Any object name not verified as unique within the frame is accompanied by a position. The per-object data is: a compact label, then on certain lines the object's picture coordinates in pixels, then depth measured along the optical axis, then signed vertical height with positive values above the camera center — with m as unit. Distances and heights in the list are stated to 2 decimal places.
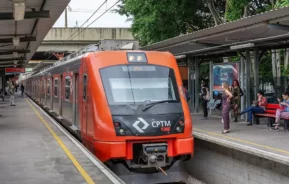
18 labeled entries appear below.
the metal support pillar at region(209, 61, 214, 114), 16.31 +0.12
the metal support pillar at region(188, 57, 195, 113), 18.36 +0.04
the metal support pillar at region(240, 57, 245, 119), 14.60 +0.11
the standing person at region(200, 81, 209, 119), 15.73 -0.62
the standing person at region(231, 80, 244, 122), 14.01 -0.45
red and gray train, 8.28 -0.56
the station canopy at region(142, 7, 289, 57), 9.41 +1.29
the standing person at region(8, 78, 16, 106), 26.03 -0.52
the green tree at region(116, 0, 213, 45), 21.06 +3.45
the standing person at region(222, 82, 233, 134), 11.45 -0.78
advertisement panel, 14.94 +0.30
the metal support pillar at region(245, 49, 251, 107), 14.09 +0.22
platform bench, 12.46 -0.98
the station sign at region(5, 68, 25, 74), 41.39 +1.26
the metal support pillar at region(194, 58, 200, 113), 17.94 -0.18
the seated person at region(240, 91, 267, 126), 12.97 -0.79
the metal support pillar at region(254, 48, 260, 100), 13.80 +0.35
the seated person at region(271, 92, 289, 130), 11.51 -0.82
